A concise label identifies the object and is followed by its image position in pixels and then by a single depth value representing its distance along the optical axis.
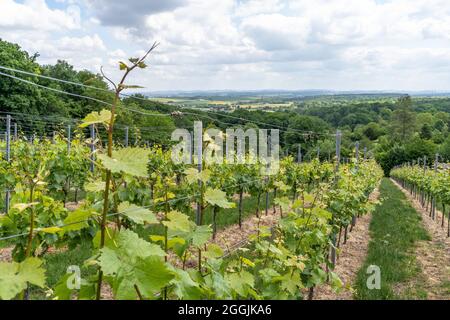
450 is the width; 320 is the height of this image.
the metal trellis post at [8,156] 8.31
